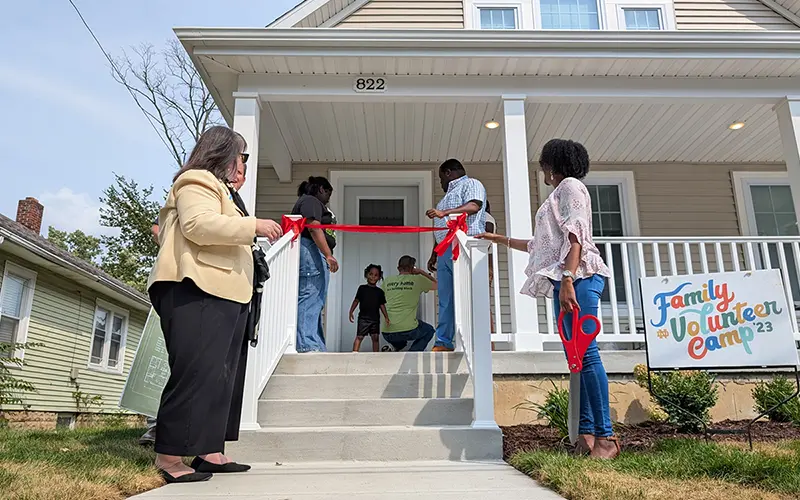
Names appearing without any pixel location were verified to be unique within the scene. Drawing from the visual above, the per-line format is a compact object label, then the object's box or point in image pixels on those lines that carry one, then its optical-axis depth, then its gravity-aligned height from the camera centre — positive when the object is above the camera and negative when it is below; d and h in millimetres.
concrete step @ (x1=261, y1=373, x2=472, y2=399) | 3660 -5
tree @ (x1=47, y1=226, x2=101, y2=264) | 30031 +7284
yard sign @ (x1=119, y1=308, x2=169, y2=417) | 2859 +59
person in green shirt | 5672 +771
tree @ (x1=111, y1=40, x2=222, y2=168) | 15609 +7770
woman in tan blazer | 2086 +297
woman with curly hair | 2568 +545
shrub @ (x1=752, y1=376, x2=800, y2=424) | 3930 -107
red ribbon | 4152 +1119
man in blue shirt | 4270 +1251
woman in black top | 4348 +863
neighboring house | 9398 +1216
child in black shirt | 6145 +807
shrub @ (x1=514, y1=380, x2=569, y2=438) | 3392 -156
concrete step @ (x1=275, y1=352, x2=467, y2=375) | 3943 +146
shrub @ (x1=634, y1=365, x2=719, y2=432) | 3781 -81
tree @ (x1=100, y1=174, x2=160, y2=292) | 20250 +5576
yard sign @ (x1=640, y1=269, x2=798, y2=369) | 3361 +358
